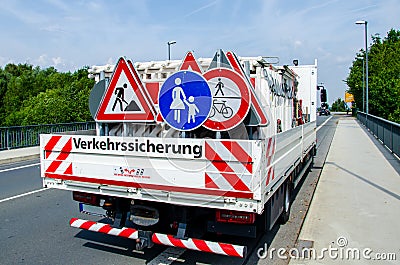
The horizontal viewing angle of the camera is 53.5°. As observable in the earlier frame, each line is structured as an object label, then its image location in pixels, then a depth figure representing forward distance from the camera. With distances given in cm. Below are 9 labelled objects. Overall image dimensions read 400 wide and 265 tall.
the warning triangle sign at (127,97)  485
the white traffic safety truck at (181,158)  407
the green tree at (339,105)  10558
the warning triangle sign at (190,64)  478
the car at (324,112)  6880
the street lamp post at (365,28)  3784
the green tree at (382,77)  3491
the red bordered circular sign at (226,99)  444
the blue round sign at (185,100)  439
